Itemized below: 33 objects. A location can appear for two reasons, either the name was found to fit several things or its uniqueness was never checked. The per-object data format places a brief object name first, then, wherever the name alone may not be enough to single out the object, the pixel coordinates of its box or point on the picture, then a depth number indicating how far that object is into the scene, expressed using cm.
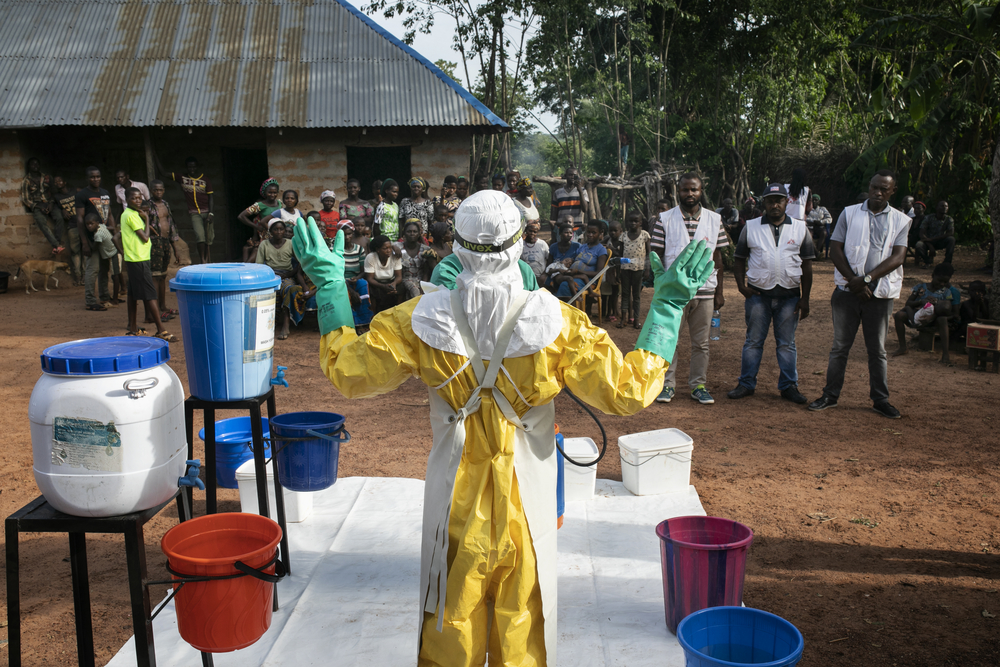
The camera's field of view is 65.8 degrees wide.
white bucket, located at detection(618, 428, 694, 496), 446
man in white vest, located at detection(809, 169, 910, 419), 568
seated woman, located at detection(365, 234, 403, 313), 914
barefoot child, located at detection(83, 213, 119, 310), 1040
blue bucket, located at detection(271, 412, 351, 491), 372
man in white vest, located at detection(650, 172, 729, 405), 604
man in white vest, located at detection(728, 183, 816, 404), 607
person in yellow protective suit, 235
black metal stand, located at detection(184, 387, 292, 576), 311
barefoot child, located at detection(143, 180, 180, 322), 894
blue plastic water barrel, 299
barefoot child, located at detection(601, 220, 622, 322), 968
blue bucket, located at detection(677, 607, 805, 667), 252
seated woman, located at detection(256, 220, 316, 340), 905
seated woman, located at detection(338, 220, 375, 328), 897
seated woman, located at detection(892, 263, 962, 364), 797
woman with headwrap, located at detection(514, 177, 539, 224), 1131
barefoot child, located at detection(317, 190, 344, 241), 988
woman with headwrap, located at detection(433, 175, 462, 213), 1086
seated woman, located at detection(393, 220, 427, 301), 917
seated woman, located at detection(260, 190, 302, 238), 945
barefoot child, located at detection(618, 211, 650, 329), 947
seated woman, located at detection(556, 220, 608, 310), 934
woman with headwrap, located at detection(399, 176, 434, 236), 1059
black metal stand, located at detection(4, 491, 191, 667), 239
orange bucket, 248
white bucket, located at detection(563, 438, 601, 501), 439
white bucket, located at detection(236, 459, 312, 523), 402
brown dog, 1205
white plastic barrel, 232
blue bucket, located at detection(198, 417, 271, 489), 425
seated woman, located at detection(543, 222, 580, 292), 950
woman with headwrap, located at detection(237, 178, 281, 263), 1002
